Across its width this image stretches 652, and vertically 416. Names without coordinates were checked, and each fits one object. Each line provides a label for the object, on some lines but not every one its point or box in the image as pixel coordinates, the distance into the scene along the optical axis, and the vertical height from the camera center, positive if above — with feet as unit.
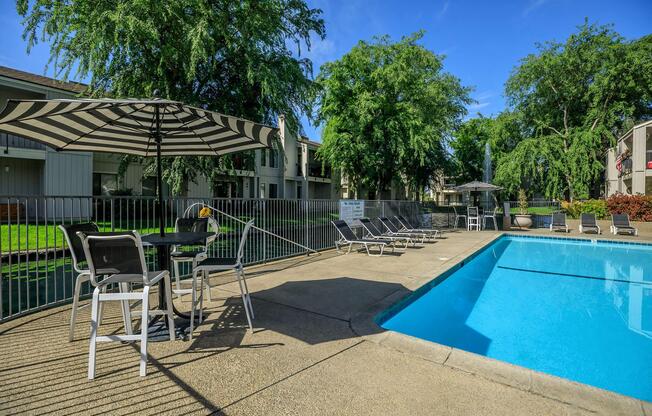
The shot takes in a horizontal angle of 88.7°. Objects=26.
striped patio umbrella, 9.70 +2.80
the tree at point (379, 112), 67.46 +19.02
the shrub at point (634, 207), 56.70 -0.94
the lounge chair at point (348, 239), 28.91 -3.34
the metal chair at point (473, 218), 56.02 -2.79
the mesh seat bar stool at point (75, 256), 10.70 -1.83
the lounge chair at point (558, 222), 54.77 -3.40
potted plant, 60.14 -3.34
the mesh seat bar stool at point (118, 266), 9.10 -1.84
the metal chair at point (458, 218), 60.91 -3.19
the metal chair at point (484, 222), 56.37 -3.50
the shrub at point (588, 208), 60.13 -1.20
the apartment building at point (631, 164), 67.21 +8.37
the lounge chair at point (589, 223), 51.65 -3.32
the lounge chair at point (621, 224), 48.89 -3.35
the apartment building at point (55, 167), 47.11 +5.56
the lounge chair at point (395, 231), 36.76 -3.45
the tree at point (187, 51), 32.19 +15.93
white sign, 34.13 -0.91
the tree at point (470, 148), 117.70 +19.22
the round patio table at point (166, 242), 10.92 -1.32
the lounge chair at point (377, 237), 32.14 -3.45
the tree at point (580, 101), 77.92 +25.25
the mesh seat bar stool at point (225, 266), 11.86 -2.33
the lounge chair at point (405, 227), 39.37 -3.28
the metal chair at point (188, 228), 13.98 -1.22
